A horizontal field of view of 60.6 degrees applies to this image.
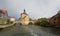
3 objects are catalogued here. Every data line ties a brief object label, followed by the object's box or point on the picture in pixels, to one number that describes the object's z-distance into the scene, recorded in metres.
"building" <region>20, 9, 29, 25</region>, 37.24
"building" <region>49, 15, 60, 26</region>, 19.19
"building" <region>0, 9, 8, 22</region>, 21.03
